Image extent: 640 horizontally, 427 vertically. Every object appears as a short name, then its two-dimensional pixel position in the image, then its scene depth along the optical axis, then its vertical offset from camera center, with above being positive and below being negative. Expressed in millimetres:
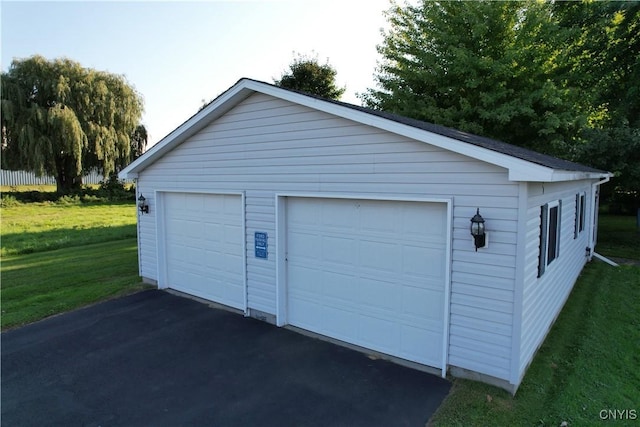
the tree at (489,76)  14953 +4589
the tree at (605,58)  15164 +5320
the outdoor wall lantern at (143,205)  8625 -392
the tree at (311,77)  22531 +6431
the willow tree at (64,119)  22531 +4266
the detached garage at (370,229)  4340 -608
